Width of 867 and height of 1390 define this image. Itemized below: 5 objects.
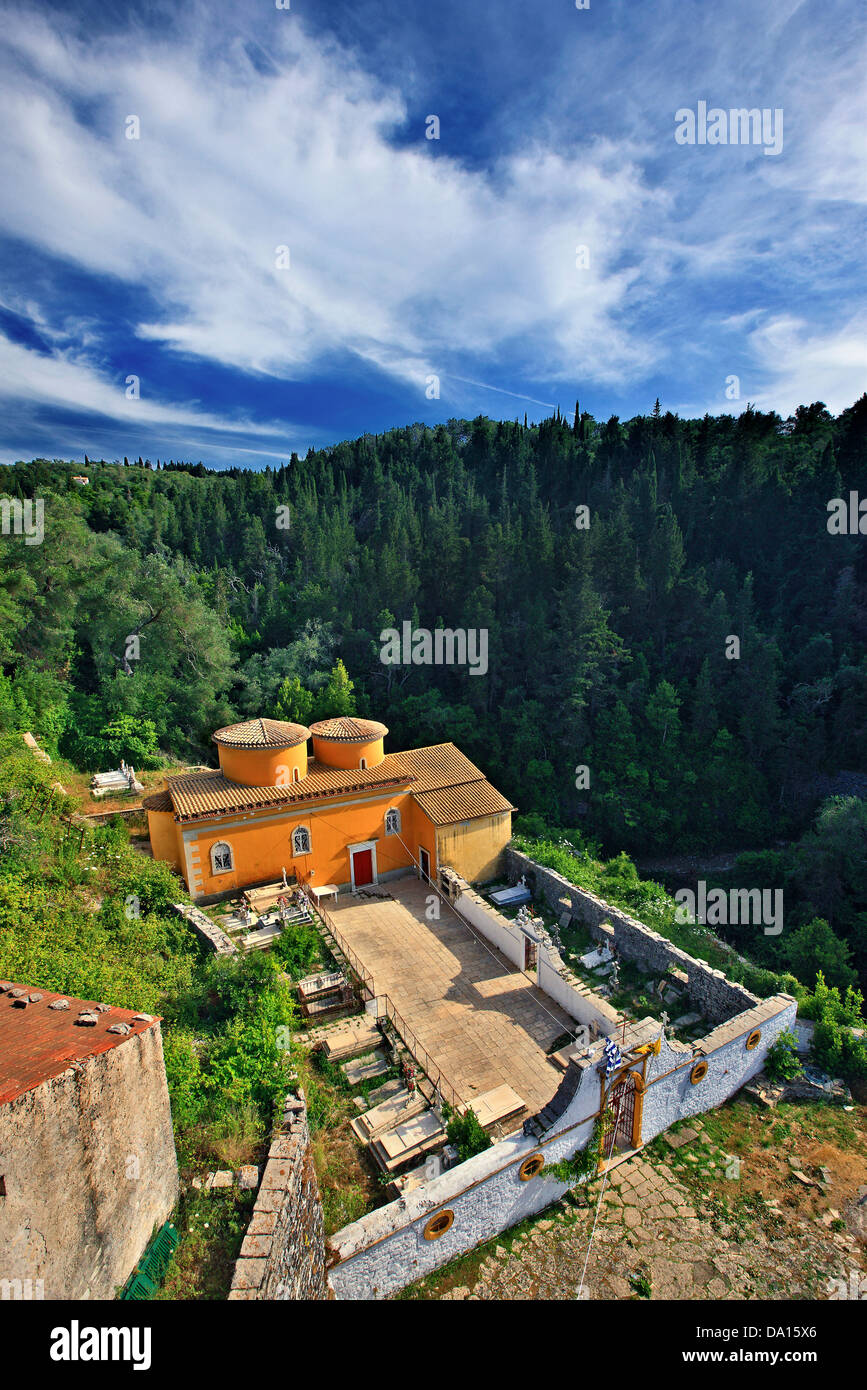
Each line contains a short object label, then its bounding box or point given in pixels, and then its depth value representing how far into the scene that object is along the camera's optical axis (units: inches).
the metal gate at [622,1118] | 412.2
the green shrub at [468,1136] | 386.9
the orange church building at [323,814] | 692.7
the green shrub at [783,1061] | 504.7
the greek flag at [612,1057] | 390.6
